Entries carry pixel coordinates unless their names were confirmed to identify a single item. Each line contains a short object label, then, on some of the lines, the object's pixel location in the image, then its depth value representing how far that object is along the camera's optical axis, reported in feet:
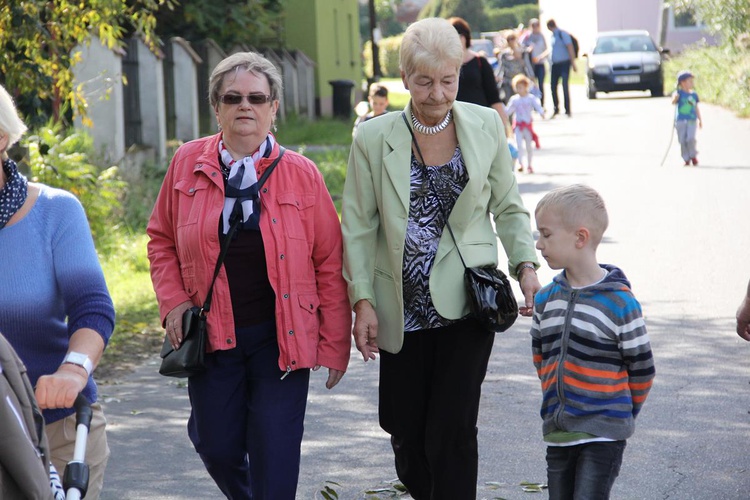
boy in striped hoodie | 25.78
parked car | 215.67
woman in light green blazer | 28.27
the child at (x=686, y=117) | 110.11
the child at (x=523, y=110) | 113.36
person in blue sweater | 22.38
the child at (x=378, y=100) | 74.69
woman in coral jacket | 27.50
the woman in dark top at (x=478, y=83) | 59.99
